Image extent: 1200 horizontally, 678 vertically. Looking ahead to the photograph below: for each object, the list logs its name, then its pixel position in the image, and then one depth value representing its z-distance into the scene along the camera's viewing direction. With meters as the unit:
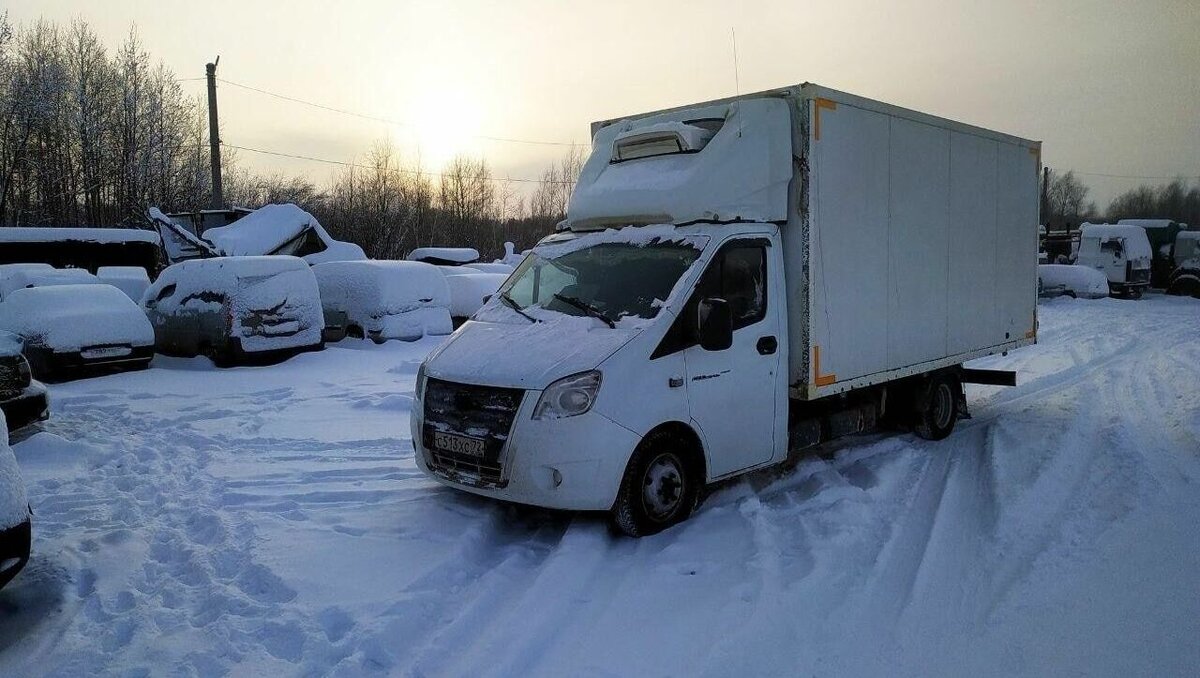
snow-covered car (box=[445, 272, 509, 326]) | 15.98
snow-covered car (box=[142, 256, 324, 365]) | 11.03
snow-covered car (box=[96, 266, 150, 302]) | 14.78
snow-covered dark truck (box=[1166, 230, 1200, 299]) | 30.27
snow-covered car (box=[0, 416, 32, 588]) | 3.69
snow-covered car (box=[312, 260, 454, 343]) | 13.11
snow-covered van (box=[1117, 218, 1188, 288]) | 31.88
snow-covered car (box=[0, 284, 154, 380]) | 10.01
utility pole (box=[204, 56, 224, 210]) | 23.85
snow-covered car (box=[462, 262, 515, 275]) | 21.36
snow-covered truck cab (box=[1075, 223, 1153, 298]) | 29.20
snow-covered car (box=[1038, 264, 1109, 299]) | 27.61
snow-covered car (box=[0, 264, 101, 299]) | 12.34
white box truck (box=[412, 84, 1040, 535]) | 4.78
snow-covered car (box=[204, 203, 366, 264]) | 18.70
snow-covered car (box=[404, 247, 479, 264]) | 25.78
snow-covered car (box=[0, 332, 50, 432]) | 6.71
